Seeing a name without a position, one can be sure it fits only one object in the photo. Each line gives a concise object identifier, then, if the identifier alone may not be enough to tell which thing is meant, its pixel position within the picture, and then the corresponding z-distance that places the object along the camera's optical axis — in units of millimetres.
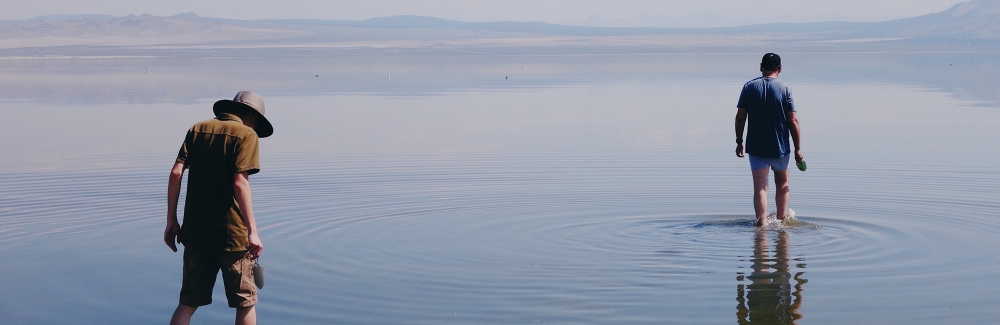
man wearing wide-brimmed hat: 6211
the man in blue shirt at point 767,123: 10391
